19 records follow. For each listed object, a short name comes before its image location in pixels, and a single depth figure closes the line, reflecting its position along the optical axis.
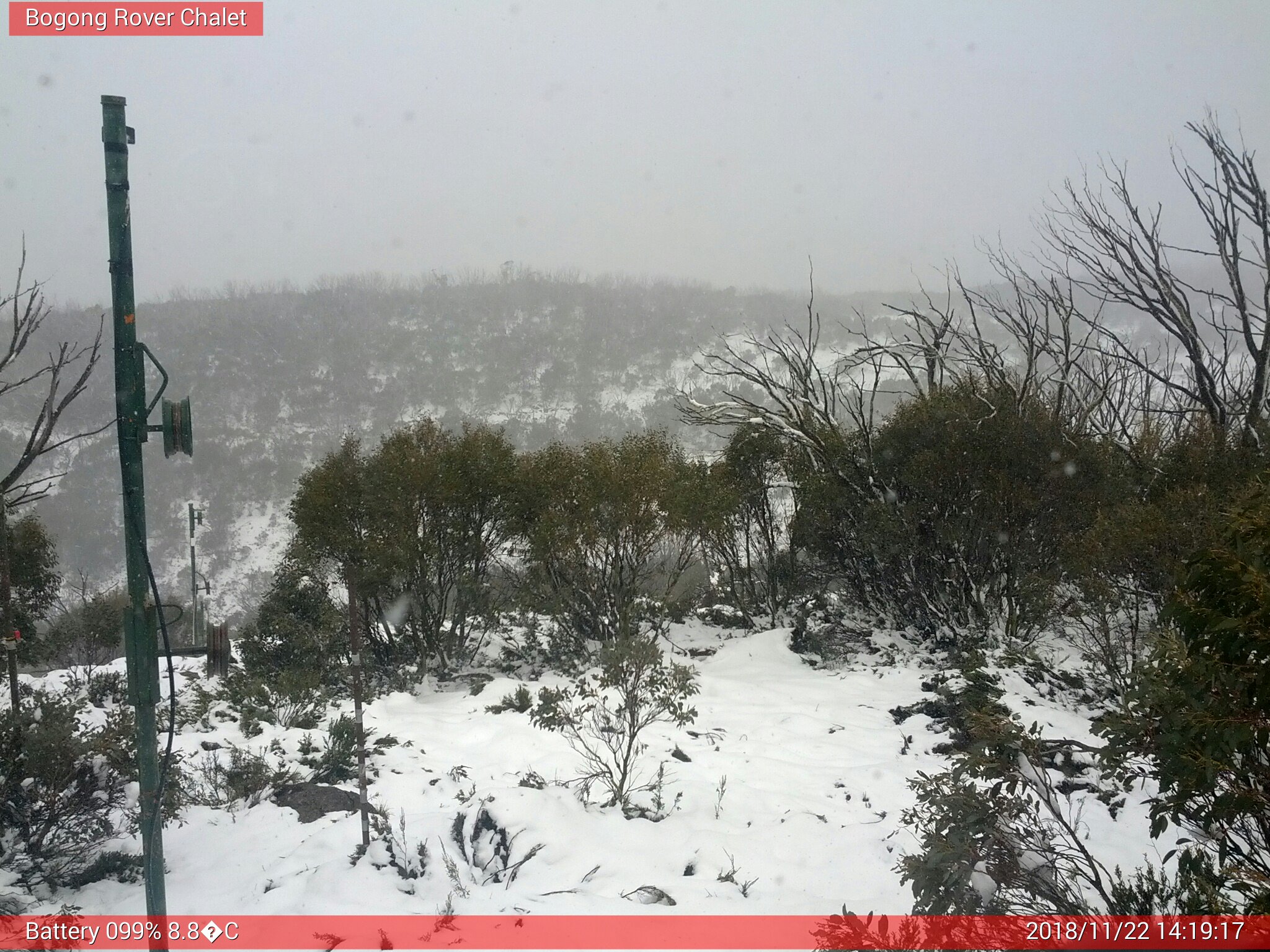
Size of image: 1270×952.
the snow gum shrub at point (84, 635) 13.95
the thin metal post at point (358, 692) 4.85
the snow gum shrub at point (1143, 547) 7.65
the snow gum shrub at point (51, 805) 4.75
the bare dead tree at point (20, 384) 4.76
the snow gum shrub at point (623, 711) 6.02
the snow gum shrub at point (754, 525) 13.95
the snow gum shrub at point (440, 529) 12.54
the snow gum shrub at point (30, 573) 11.56
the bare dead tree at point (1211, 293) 9.87
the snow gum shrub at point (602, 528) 12.49
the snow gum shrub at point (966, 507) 10.34
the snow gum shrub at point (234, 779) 5.86
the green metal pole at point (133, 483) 3.07
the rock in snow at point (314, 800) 5.55
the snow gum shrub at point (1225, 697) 2.24
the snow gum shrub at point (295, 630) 12.90
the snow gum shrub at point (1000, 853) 2.89
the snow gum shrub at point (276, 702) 7.93
